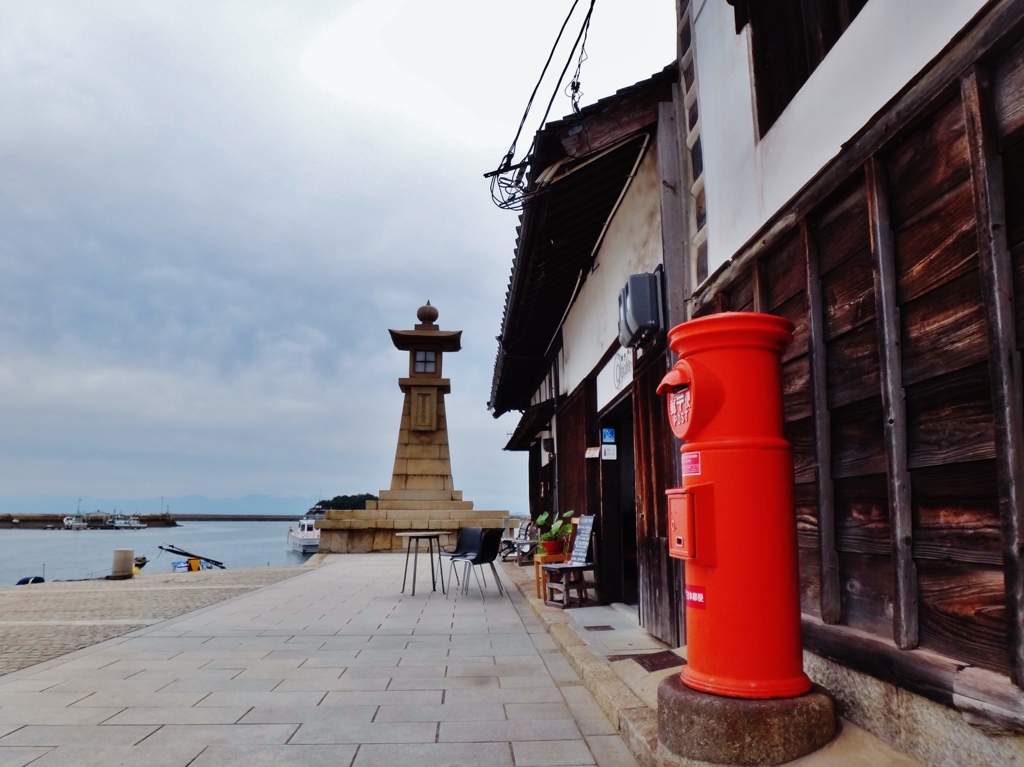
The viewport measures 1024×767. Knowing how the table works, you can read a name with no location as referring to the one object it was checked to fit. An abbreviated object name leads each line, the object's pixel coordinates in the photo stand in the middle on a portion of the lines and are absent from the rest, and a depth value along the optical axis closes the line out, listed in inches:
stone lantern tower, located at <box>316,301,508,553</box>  702.5
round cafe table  340.2
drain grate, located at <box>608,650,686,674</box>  162.2
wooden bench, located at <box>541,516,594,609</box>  285.0
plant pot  343.3
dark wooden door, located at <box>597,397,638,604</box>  292.8
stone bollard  490.3
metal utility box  200.8
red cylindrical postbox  99.7
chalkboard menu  291.6
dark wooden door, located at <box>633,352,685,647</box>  195.2
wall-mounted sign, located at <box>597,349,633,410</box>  250.8
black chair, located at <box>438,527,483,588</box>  350.8
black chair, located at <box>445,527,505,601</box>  331.6
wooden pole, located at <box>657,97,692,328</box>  193.5
